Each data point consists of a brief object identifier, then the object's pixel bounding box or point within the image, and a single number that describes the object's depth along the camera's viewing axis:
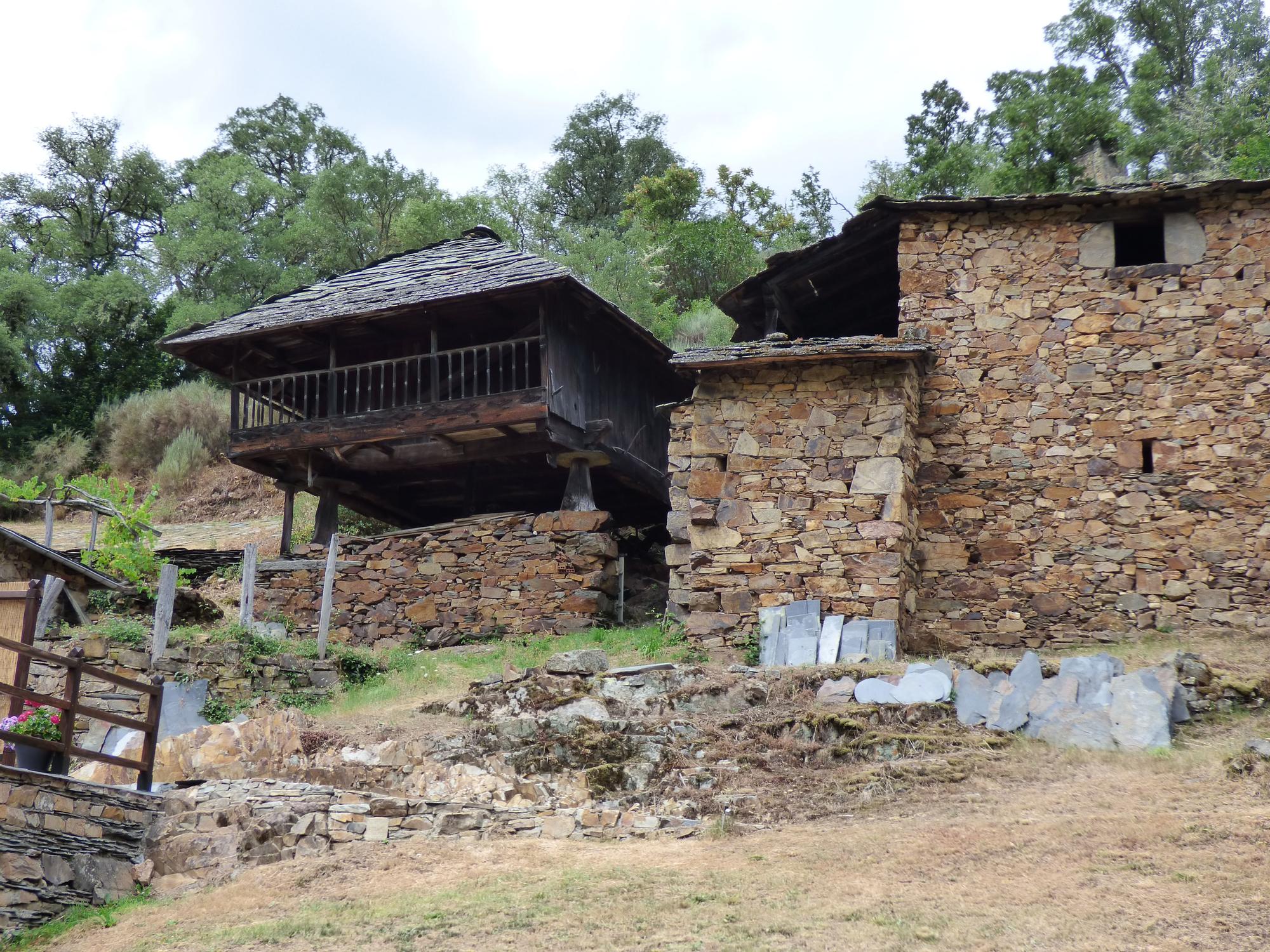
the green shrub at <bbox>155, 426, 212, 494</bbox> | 30.64
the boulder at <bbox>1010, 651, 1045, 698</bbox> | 11.90
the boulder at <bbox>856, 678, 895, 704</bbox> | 12.16
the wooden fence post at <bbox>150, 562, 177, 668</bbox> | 15.02
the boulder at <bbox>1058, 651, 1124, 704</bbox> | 11.70
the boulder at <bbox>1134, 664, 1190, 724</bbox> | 11.48
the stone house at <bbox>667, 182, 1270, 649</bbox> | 14.61
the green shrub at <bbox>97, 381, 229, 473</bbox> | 31.67
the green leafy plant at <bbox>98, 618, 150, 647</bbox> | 15.34
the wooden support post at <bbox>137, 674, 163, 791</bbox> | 11.06
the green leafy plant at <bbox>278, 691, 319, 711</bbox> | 14.94
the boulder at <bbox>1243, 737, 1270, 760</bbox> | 10.30
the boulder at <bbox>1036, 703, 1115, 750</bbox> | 11.23
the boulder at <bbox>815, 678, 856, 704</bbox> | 12.33
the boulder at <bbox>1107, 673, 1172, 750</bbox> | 11.09
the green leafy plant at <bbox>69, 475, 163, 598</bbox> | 19.02
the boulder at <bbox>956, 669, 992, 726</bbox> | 11.80
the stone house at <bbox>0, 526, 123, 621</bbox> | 17.73
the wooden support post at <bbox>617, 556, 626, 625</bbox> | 18.14
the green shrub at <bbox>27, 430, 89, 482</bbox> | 31.39
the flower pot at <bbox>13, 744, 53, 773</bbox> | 10.13
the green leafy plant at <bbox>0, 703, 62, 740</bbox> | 10.16
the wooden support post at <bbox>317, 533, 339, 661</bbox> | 15.62
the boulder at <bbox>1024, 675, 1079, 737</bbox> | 11.58
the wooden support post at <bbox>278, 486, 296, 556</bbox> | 20.25
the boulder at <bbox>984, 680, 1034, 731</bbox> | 11.64
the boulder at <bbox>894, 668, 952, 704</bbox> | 12.09
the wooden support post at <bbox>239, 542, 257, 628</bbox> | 16.08
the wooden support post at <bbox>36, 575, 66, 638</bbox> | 15.98
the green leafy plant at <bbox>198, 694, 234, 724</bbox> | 14.41
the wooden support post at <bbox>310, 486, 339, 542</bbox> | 20.27
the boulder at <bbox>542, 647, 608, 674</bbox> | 13.79
